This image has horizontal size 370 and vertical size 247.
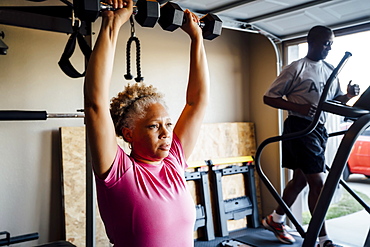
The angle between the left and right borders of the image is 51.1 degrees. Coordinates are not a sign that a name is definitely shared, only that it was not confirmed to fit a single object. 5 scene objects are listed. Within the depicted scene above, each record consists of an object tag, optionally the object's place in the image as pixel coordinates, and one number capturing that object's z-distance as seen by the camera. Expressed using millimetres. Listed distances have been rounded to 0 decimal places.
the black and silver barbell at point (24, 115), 2480
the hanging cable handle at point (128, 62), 1783
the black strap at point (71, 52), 2307
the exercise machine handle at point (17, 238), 2885
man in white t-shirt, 3100
